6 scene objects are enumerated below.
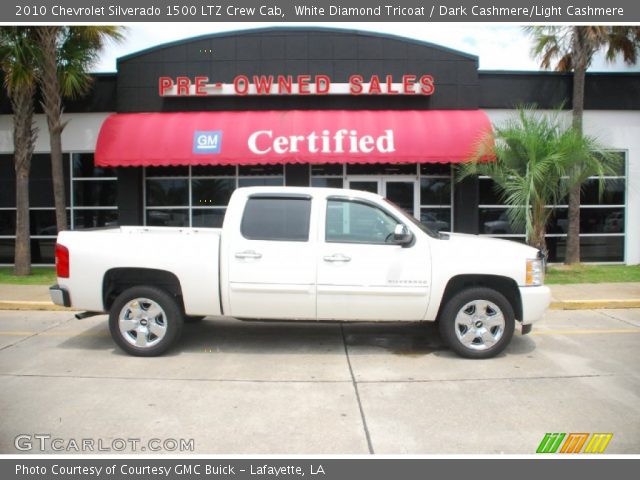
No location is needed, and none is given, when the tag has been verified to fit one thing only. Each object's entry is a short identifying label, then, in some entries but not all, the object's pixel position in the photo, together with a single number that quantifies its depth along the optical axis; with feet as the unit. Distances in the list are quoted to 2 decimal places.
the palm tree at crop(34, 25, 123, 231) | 40.16
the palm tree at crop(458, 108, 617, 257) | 35.09
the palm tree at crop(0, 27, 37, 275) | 38.58
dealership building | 40.83
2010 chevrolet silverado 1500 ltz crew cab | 18.93
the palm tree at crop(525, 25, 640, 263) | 41.50
